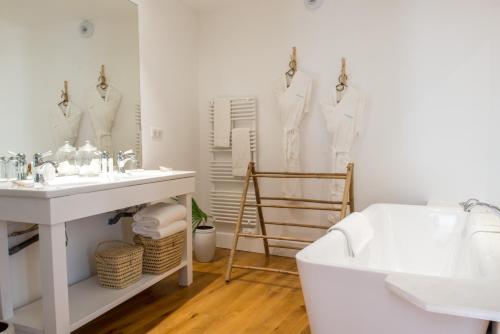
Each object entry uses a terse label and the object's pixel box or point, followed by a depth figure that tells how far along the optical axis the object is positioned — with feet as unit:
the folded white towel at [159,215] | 7.48
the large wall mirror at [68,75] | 6.26
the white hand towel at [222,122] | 11.07
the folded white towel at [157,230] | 7.46
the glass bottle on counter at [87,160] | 7.50
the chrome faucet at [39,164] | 5.90
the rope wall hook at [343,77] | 9.71
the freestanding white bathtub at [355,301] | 3.84
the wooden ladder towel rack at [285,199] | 8.52
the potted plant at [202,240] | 10.14
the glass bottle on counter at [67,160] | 7.25
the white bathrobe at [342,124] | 9.53
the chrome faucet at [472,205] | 7.24
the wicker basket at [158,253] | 7.69
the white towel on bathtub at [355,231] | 6.12
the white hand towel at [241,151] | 10.80
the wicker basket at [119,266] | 6.98
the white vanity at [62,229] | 5.20
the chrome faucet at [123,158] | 7.93
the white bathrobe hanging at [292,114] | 10.03
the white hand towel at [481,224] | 6.07
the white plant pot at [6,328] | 5.13
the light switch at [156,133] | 9.65
